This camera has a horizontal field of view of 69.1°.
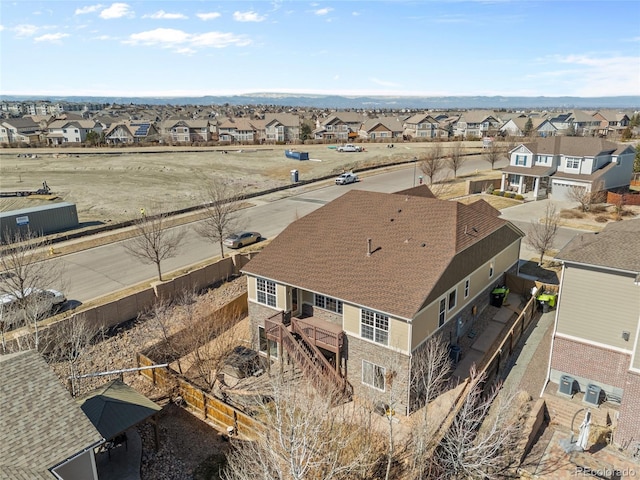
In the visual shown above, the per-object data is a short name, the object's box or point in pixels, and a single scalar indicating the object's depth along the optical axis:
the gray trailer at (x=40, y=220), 45.69
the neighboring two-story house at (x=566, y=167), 57.99
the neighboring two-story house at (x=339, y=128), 143.00
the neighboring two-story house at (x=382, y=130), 138.88
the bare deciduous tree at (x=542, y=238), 37.84
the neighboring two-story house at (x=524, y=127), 129.12
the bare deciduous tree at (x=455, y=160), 73.62
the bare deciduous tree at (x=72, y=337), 22.69
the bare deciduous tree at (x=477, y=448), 16.48
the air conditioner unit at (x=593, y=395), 21.67
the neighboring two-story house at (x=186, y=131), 148.12
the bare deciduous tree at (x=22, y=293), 26.16
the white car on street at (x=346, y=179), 73.19
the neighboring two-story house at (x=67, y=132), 139.38
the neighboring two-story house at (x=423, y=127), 150.75
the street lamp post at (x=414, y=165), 73.51
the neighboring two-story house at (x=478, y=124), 148.75
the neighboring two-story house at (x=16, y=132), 143.38
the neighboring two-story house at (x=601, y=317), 20.34
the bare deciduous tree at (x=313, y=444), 12.95
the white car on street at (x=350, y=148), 108.69
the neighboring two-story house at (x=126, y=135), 139.75
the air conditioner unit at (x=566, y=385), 22.31
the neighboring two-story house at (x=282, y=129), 145.25
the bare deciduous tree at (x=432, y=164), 68.94
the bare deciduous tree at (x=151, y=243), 36.00
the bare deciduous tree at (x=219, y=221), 40.97
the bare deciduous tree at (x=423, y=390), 16.70
